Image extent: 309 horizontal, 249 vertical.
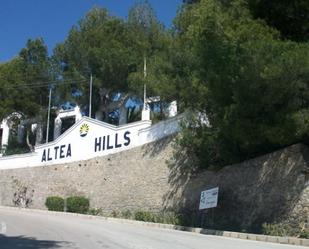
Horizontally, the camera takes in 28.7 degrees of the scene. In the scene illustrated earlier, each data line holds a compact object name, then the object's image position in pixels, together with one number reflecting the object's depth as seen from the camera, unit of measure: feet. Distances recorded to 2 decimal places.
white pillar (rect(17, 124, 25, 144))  178.58
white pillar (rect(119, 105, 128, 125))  156.76
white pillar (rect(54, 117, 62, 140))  169.75
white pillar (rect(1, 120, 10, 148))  180.72
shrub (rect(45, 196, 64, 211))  120.47
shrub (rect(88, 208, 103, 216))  114.93
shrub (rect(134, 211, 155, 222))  97.71
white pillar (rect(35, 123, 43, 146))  172.24
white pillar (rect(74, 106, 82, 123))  164.08
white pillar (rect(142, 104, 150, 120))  125.59
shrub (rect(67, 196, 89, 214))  116.57
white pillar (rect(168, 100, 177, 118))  132.48
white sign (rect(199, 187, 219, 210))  84.02
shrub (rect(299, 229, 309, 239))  69.32
